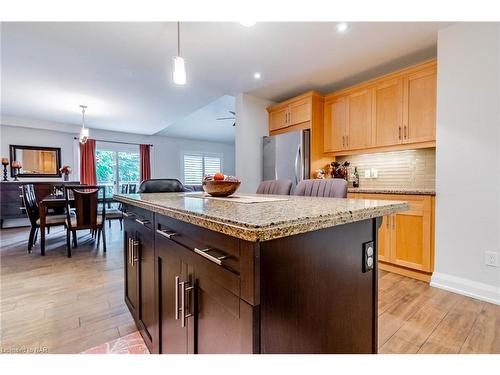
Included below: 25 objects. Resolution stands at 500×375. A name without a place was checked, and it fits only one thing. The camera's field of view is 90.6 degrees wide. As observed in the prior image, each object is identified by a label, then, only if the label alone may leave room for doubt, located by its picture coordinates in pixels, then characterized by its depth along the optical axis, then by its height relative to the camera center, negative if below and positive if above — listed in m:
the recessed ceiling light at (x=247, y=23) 1.84 +1.18
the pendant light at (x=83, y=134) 4.16 +0.80
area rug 1.41 -0.97
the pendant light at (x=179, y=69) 1.73 +0.78
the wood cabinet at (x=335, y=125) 3.28 +0.76
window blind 8.04 +0.52
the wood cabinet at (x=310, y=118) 3.35 +0.88
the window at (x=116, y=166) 6.49 +0.42
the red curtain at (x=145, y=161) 6.95 +0.57
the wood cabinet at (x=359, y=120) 2.99 +0.76
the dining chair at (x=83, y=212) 3.12 -0.41
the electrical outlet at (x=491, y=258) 1.92 -0.62
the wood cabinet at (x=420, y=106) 2.46 +0.76
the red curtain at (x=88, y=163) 6.02 +0.45
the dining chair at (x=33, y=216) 3.27 -0.48
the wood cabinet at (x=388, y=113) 2.71 +0.77
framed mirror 5.27 +0.48
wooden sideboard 4.73 -0.29
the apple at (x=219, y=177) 1.45 +0.02
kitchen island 0.61 -0.29
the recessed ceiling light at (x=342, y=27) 2.10 +1.33
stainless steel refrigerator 3.33 +0.34
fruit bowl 1.42 -0.03
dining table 3.10 -0.31
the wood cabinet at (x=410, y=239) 2.30 -0.59
